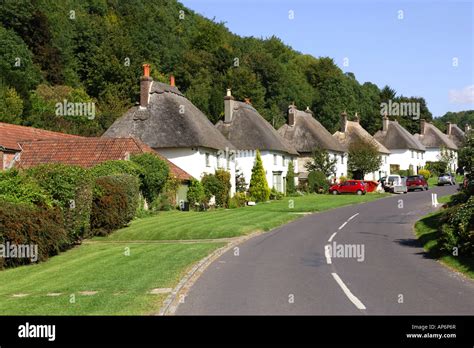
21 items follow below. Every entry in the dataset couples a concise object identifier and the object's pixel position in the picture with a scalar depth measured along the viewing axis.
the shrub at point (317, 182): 61.38
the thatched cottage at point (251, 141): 54.41
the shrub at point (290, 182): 58.50
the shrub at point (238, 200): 44.11
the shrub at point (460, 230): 16.72
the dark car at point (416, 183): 62.25
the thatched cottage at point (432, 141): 104.77
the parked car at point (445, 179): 70.19
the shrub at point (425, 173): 85.12
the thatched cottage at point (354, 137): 78.31
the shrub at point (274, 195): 53.62
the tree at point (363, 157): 68.69
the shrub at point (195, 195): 39.94
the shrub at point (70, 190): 23.96
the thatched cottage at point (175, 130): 44.09
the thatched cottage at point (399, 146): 90.94
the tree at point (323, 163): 63.12
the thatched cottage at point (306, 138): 66.12
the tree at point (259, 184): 50.03
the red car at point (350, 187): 58.66
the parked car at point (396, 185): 60.28
